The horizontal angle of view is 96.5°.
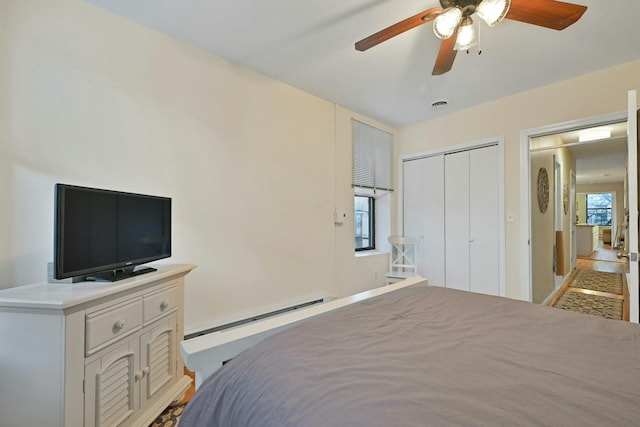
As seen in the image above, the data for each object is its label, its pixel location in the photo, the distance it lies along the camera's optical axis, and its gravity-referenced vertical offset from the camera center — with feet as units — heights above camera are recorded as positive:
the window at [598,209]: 34.55 +1.16
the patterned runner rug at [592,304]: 10.75 -3.52
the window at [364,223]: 12.70 -0.19
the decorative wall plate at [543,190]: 11.65 +1.21
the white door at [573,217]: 18.06 +0.10
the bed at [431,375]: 2.00 -1.35
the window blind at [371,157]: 11.44 +2.62
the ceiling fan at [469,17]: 4.40 +3.36
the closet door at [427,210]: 11.90 +0.37
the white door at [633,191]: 5.95 +0.58
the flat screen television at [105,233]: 4.14 -0.23
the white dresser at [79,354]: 3.62 -1.86
